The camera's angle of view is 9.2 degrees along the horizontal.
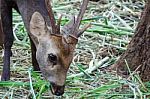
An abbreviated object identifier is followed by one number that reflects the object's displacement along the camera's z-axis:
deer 7.50
